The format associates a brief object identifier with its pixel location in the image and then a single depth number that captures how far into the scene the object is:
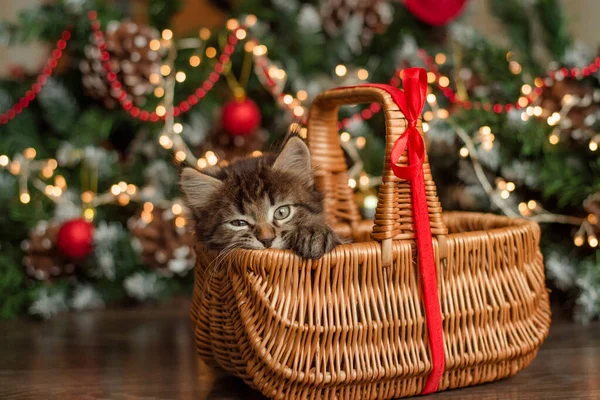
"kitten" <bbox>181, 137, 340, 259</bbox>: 1.32
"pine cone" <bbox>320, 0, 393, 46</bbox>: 2.28
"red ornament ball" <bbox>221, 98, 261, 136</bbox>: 2.15
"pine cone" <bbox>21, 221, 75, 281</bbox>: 2.14
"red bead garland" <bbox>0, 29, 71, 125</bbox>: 2.20
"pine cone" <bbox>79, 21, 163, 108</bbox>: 2.11
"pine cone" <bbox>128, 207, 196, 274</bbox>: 2.17
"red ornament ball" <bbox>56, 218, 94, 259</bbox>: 2.07
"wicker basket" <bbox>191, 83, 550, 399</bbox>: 1.18
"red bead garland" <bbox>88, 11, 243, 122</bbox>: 2.10
